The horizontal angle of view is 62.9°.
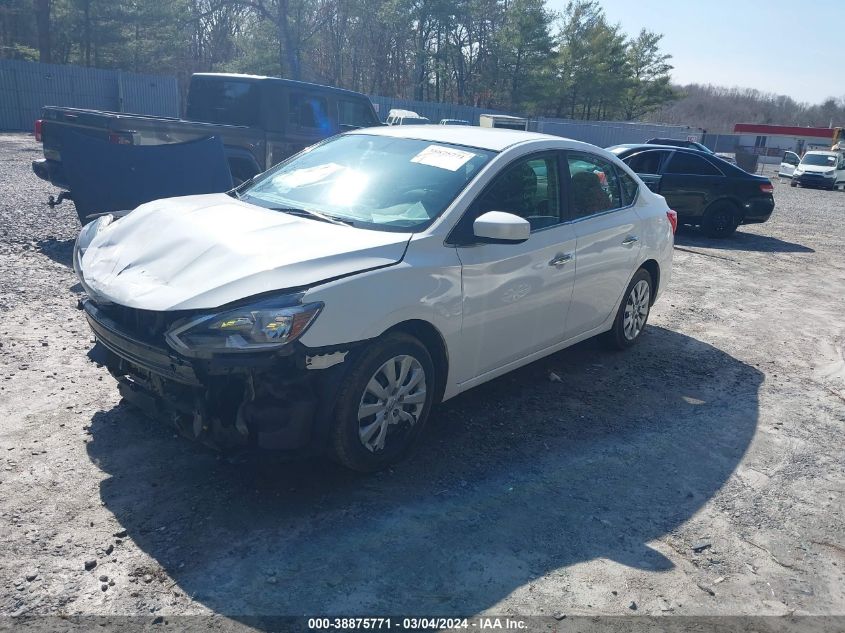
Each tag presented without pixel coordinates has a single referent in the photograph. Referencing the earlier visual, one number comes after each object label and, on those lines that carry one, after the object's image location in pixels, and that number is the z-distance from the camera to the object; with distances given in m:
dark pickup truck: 7.75
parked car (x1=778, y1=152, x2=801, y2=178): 34.83
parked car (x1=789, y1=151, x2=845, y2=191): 31.12
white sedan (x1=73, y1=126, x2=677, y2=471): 3.17
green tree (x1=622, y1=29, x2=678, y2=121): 53.84
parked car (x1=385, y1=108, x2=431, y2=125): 22.21
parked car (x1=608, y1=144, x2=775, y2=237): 12.91
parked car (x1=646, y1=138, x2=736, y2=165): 21.52
